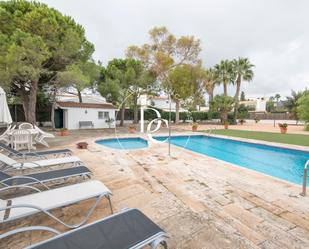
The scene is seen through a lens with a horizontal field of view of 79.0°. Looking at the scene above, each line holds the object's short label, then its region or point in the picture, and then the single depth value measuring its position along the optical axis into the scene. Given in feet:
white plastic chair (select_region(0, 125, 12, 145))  23.83
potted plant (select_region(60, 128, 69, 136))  39.19
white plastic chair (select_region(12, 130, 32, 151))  23.26
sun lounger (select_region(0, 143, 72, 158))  17.08
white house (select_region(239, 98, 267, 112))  183.94
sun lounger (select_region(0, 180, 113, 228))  6.89
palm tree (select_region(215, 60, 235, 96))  85.15
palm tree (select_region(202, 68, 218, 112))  75.22
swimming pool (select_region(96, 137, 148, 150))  36.20
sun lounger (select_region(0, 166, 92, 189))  10.11
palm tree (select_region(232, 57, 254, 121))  82.19
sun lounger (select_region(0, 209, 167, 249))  5.14
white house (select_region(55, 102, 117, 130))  53.62
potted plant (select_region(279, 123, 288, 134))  46.55
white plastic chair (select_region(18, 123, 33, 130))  27.89
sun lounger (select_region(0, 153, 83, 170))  13.30
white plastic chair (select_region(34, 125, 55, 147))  26.40
